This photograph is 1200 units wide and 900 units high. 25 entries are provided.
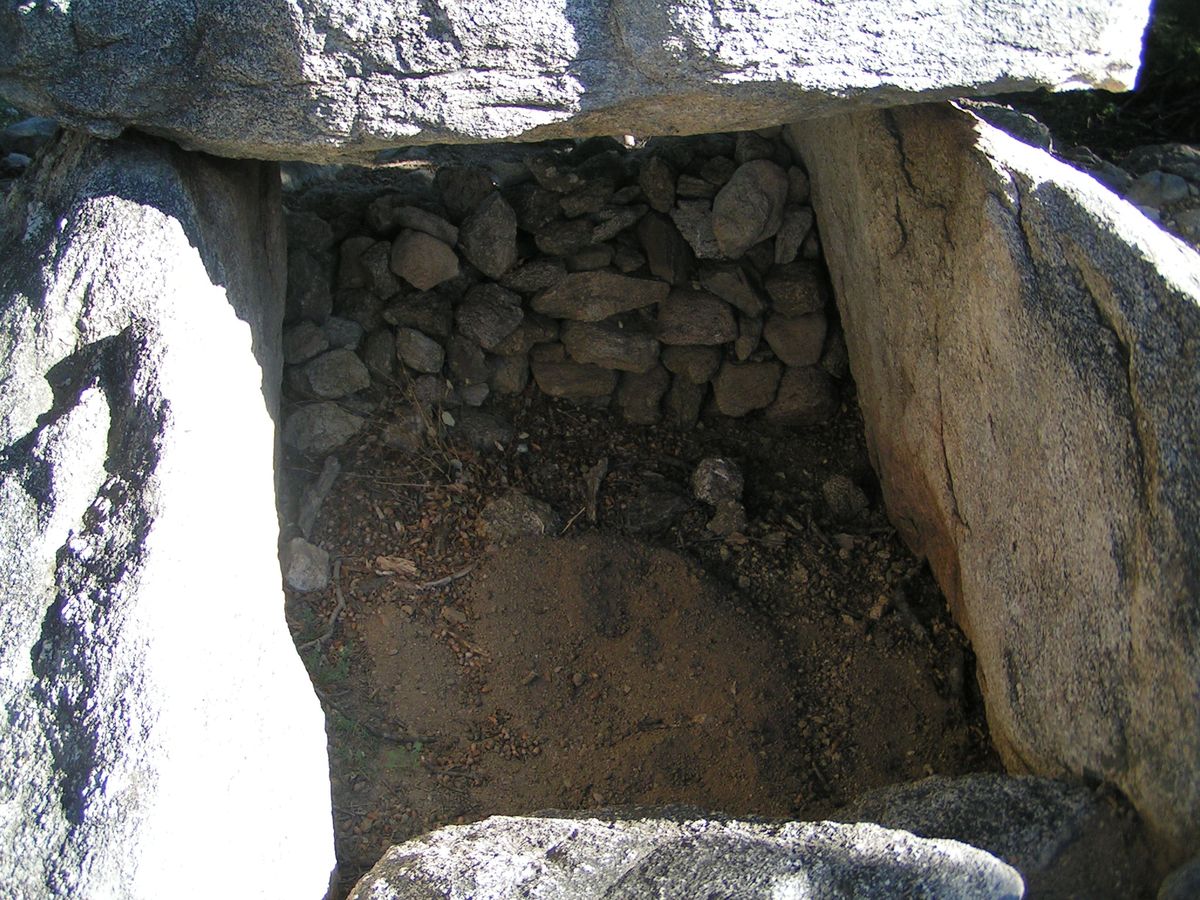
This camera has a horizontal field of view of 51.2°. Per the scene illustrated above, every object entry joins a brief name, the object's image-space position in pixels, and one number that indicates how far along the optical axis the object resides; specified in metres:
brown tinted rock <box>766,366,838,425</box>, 3.28
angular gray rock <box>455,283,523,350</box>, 3.09
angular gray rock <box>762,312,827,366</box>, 3.21
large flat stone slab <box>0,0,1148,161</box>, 2.11
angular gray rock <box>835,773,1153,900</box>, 1.94
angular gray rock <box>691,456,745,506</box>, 3.12
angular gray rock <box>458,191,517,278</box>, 3.02
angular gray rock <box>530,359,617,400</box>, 3.23
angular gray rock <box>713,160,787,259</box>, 3.03
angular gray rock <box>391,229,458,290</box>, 3.02
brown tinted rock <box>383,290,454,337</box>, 3.09
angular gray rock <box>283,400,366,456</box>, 3.00
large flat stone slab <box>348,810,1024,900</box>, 1.74
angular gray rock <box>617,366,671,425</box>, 3.27
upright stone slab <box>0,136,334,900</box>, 1.67
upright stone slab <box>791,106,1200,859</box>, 1.95
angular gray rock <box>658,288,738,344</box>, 3.16
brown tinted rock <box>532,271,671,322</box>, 3.09
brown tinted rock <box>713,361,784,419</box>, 3.25
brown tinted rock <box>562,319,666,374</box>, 3.16
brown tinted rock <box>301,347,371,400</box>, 3.02
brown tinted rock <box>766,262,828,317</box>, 3.15
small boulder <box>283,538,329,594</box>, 2.80
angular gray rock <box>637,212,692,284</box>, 3.10
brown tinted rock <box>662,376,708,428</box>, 3.28
